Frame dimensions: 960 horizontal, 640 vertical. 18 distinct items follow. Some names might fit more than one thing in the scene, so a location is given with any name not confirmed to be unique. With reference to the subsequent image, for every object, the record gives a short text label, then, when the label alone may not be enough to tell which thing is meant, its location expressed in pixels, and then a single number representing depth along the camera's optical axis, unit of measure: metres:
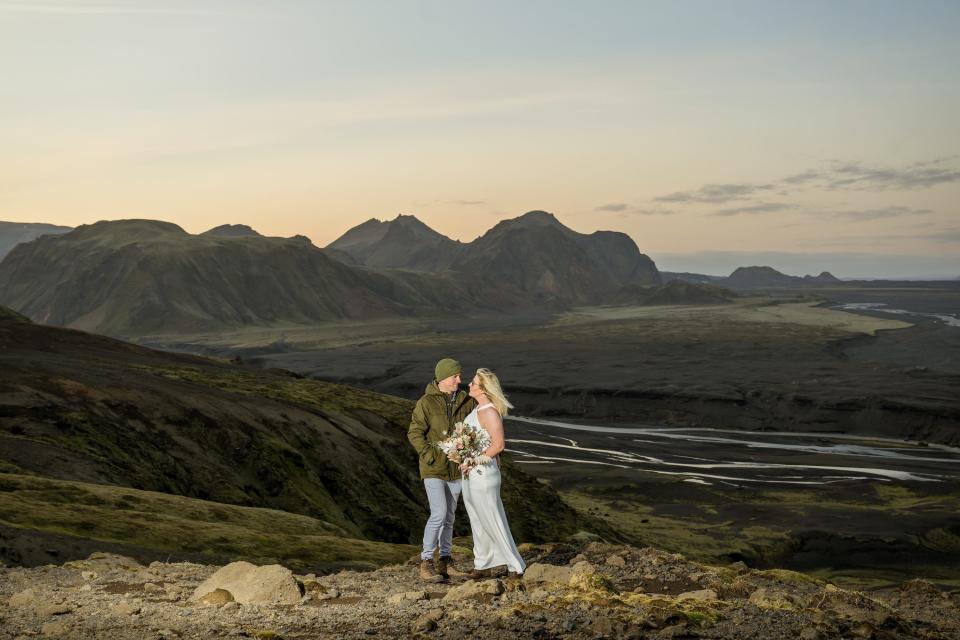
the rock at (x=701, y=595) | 12.65
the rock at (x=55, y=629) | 10.46
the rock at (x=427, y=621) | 10.78
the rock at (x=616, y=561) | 15.07
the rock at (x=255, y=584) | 12.13
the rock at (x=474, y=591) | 12.05
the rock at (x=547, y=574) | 13.21
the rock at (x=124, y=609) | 11.35
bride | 12.27
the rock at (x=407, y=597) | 12.16
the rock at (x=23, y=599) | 11.82
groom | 12.70
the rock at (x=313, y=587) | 12.81
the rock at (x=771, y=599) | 12.48
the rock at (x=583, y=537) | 30.86
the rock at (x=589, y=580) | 12.82
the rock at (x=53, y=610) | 11.30
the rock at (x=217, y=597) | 12.01
